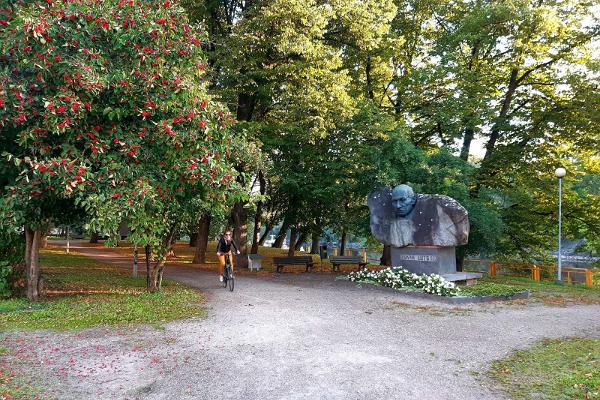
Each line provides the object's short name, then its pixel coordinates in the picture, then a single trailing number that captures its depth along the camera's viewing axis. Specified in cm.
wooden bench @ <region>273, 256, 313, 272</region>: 1894
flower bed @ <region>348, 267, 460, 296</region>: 1170
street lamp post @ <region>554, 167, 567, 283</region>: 1571
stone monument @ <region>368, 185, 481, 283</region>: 1320
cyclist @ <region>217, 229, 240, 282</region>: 1199
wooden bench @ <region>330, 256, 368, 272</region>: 1898
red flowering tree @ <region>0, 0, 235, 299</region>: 780
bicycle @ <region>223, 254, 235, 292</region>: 1243
